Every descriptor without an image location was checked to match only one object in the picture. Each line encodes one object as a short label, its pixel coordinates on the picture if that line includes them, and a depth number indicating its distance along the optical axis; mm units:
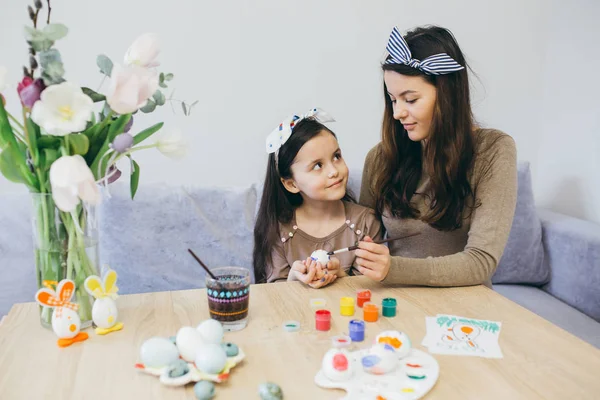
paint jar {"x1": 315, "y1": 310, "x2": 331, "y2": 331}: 1075
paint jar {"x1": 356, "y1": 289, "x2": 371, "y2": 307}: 1230
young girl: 1674
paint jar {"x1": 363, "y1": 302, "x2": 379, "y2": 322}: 1127
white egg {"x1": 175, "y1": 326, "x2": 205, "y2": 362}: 912
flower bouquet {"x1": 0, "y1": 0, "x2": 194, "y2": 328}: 947
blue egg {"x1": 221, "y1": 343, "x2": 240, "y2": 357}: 940
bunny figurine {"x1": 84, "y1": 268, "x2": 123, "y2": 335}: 1072
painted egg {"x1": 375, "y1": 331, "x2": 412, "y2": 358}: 948
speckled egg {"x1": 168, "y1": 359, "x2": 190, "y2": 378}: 865
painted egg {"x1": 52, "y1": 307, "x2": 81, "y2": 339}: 1024
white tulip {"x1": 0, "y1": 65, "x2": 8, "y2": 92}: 979
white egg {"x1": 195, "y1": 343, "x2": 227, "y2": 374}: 869
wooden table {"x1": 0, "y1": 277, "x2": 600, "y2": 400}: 852
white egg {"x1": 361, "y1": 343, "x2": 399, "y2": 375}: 884
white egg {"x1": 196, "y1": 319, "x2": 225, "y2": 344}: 963
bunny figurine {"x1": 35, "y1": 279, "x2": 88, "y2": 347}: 1024
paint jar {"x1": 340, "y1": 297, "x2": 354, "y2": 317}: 1157
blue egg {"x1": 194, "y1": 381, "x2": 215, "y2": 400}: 812
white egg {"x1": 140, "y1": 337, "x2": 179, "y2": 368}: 904
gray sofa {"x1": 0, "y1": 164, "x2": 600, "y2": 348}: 1825
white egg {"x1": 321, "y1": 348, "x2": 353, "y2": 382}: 859
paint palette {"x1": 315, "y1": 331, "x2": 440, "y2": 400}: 826
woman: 1418
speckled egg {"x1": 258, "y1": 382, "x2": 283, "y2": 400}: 809
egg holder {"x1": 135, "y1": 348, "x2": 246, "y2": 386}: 852
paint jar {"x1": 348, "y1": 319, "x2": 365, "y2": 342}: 1026
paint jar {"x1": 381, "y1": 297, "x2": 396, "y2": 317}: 1146
